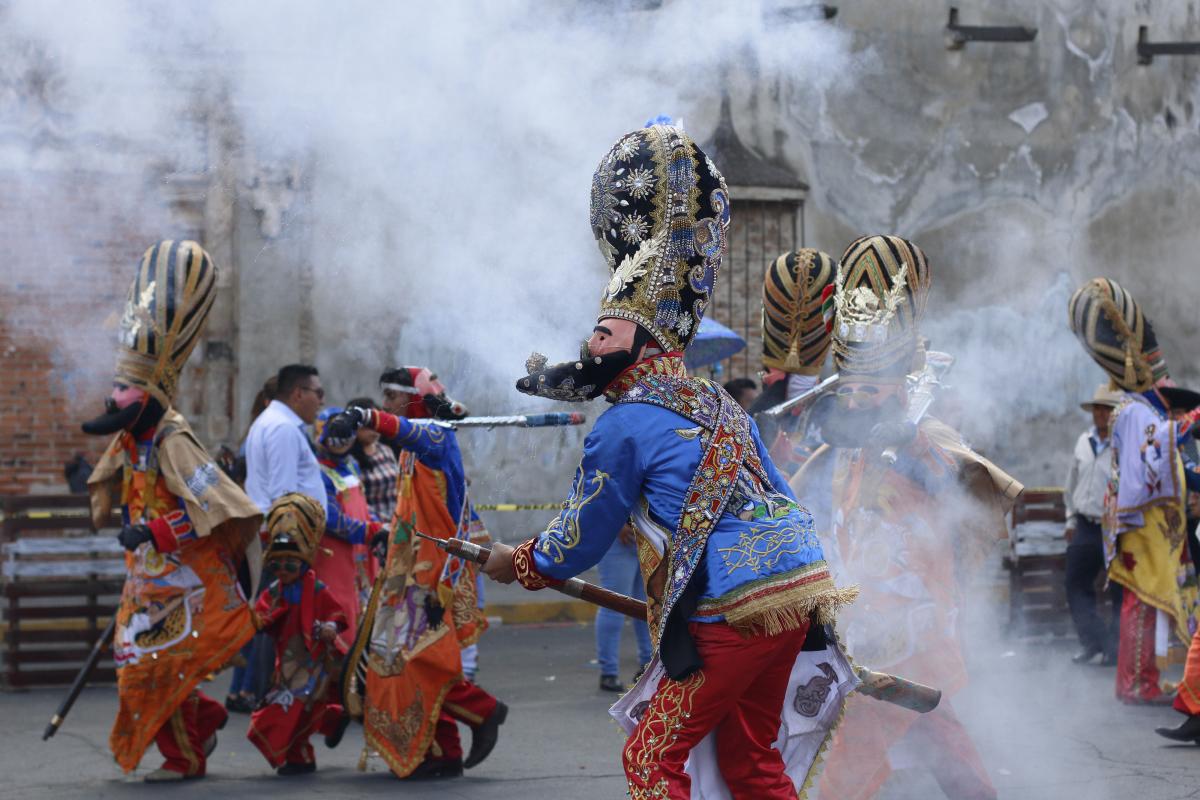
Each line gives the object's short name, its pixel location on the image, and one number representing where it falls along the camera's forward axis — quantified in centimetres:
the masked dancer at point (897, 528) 1110
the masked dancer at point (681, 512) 817
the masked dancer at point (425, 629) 1356
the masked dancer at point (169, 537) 1348
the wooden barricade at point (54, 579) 1911
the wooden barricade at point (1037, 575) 2278
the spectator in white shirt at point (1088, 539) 2070
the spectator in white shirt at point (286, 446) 1552
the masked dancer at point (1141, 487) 1701
